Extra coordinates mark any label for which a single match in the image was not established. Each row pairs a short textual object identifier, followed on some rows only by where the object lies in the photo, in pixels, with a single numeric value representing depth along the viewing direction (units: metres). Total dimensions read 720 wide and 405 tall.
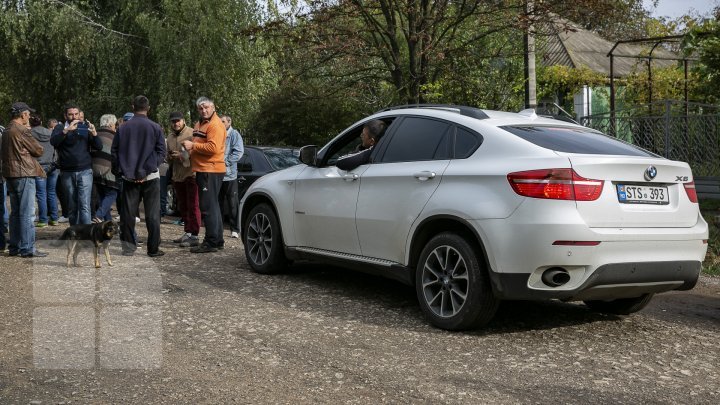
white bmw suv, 5.93
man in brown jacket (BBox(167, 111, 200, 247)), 10.83
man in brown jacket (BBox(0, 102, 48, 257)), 9.91
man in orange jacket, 10.42
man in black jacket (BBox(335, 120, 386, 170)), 7.65
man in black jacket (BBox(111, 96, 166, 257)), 10.30
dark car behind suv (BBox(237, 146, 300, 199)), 14.12
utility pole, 16.70
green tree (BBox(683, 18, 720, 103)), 12.36
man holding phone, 11.04
